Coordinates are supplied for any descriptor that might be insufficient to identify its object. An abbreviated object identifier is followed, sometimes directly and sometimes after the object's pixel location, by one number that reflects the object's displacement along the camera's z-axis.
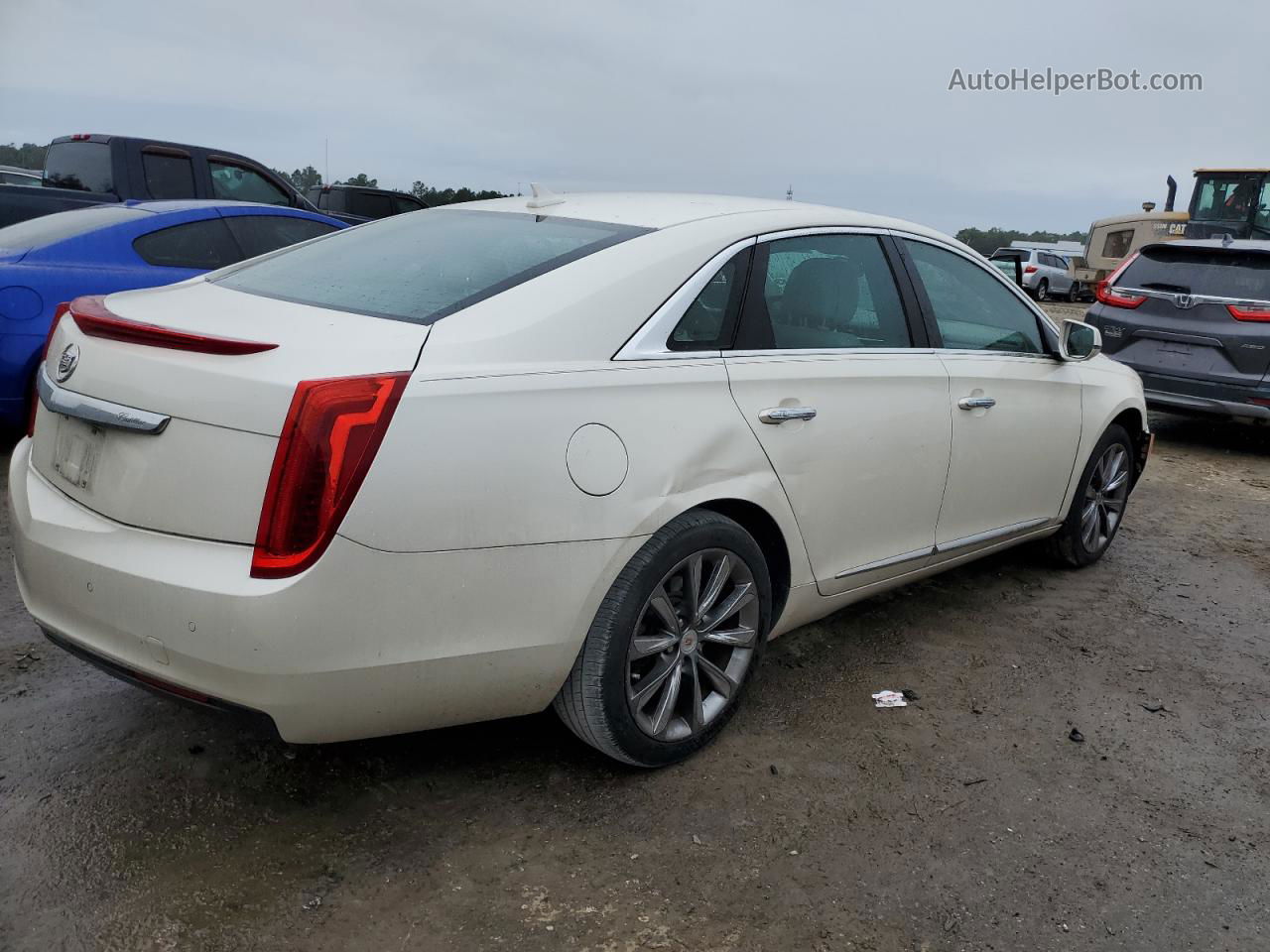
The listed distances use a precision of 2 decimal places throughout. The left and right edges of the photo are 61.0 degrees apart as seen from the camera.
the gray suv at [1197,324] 7.80
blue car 5.40
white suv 29.27
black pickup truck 9.12
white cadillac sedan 2.32
